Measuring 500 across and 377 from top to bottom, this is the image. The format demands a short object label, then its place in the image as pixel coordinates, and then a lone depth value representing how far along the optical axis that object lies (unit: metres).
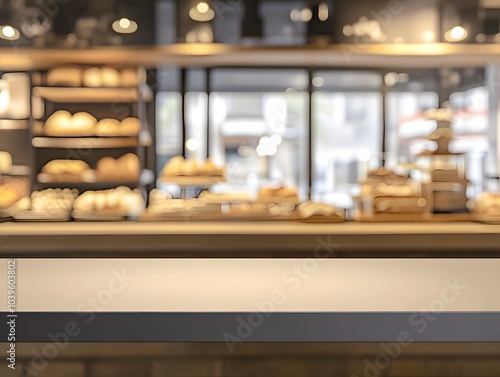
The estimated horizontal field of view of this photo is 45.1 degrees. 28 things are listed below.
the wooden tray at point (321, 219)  2.77
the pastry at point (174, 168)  4.33
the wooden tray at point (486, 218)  2.73
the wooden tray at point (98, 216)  2.87
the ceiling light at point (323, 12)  4.50
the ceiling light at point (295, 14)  4.56
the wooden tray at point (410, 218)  2.83
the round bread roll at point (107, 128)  5.21
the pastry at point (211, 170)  4.26
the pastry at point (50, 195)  4.60
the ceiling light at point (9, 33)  4.63
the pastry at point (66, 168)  5.12
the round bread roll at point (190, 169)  4.27
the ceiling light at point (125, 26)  4.65
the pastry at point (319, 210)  2.79
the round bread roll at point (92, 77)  5.06
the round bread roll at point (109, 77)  5.06
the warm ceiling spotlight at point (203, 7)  4.55
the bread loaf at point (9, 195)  4.86
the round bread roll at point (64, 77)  5.03
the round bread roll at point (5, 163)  5.22
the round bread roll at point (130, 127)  5.19
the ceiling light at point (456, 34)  4.46
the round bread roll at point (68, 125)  5.14
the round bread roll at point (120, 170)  5.21
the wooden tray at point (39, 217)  2.81
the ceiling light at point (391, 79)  6.19
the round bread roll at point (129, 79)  5.11
